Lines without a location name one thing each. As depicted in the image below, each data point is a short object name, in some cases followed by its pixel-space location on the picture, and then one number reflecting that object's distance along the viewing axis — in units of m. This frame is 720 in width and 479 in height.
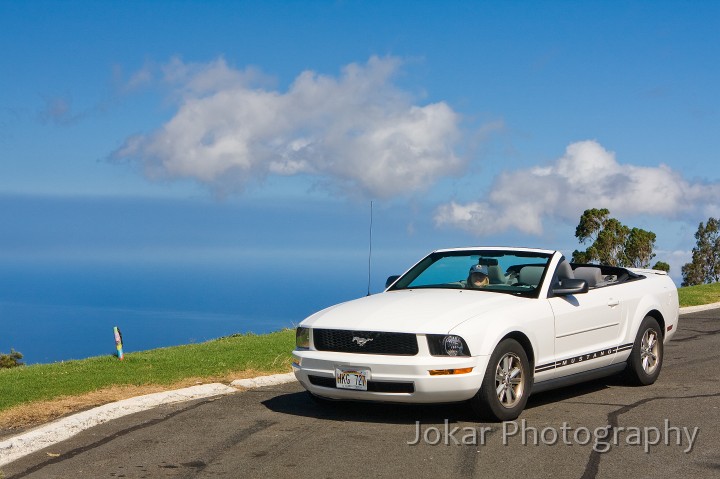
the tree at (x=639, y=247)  44.25
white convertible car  8.48
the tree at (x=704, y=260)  53.19
